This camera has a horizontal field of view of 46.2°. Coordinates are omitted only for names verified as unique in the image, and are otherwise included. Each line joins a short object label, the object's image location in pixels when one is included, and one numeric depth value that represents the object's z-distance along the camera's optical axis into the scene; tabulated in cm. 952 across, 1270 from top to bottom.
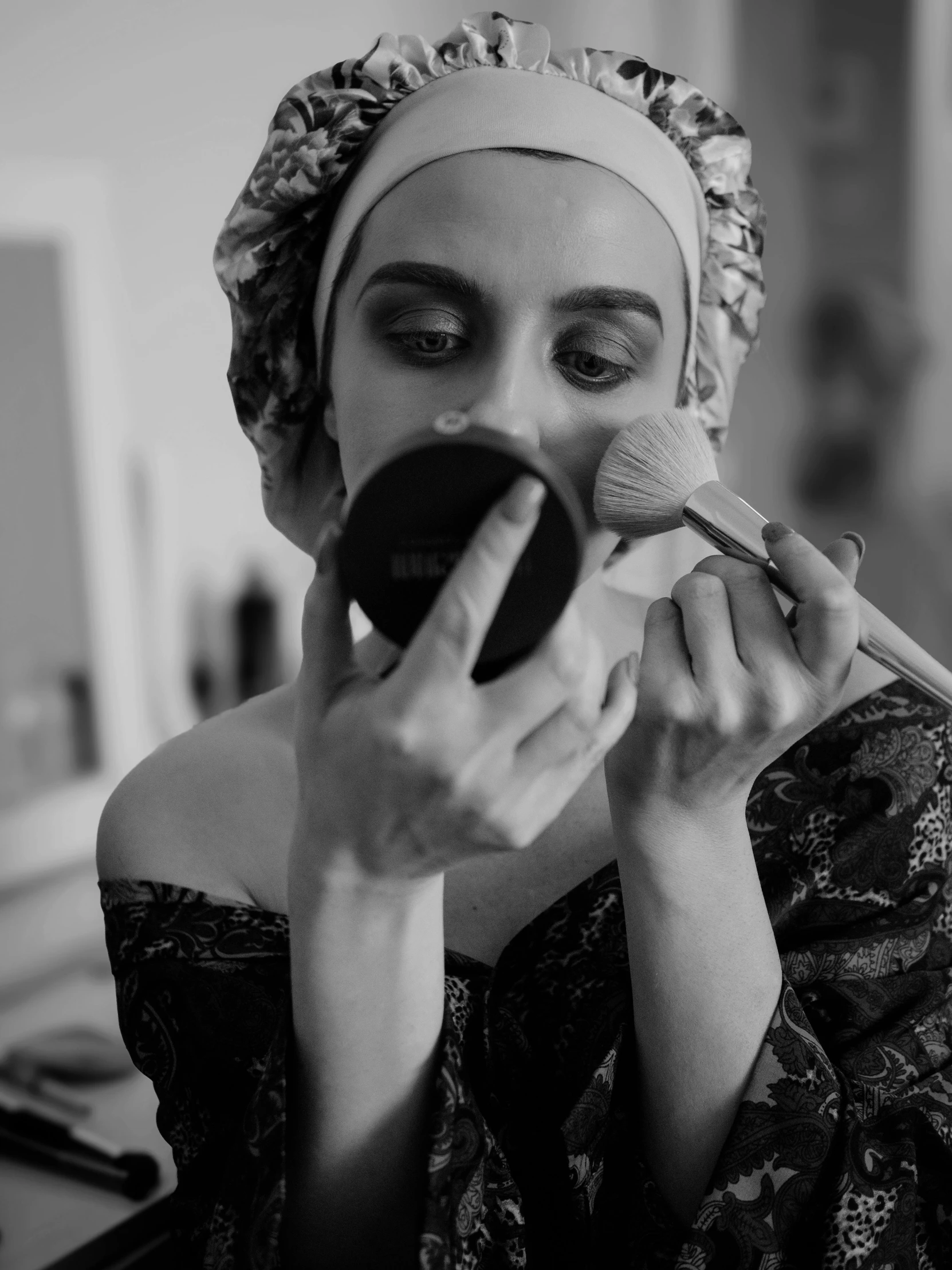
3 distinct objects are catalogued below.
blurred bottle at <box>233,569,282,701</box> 158
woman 50
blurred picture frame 128
